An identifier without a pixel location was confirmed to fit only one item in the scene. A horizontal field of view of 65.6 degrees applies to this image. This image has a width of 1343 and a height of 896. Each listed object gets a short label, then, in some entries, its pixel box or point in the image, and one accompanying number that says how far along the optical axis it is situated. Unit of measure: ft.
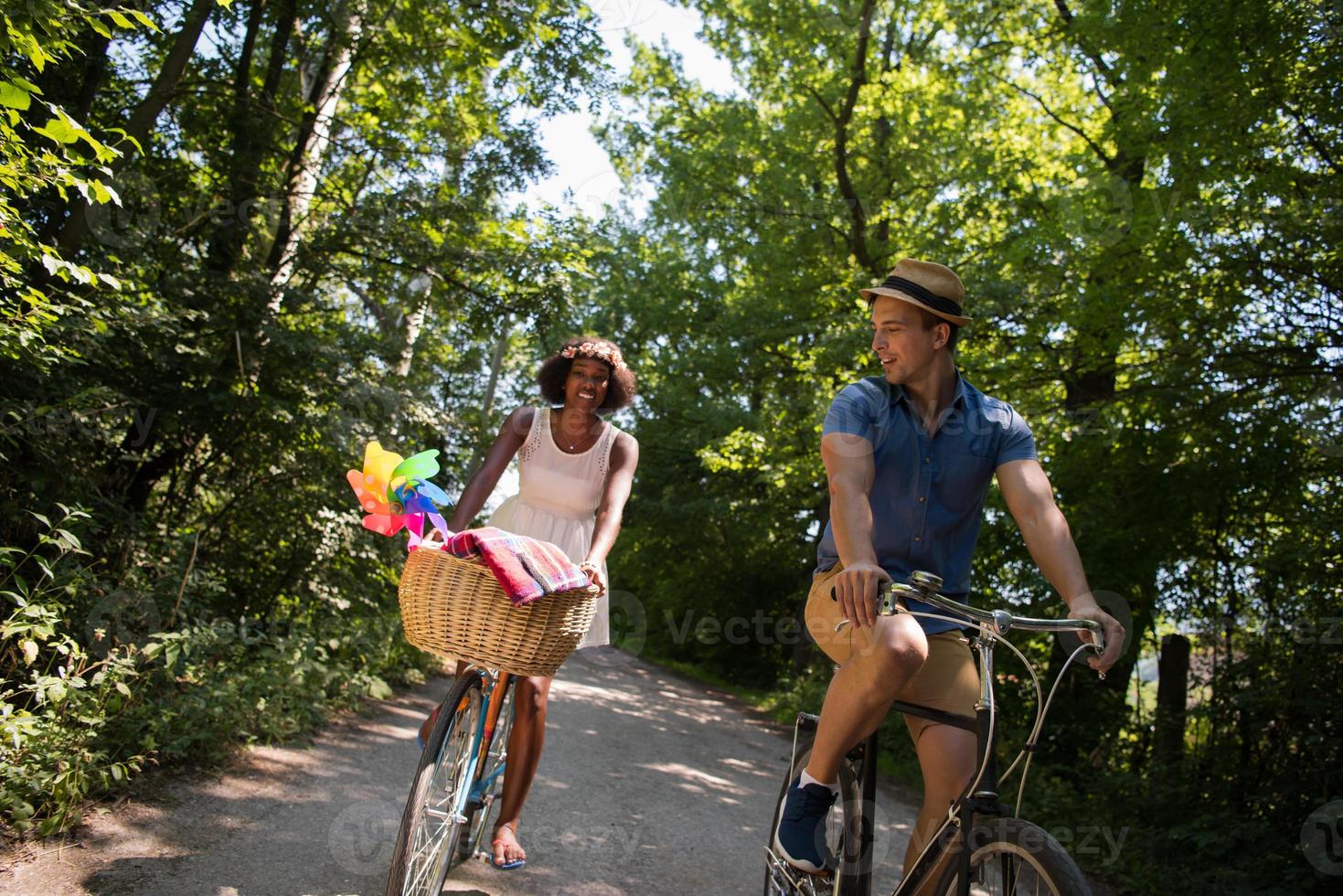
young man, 9.14
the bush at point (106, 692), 13.53
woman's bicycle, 10.63
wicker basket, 10.53
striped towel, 10.18
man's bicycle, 7.21
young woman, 14.06
